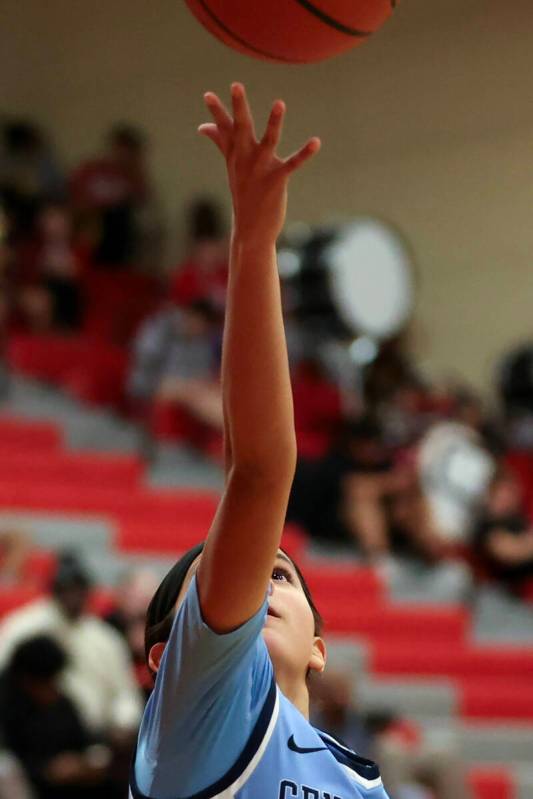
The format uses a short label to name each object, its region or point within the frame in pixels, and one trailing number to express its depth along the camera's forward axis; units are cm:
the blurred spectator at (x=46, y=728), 973
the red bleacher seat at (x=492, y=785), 1298
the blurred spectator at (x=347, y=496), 1588
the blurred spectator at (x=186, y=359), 1676
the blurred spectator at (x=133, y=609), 1145
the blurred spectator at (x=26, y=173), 2102
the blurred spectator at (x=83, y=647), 1099
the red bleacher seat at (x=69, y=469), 1568
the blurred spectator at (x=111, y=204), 2118
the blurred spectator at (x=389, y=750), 1103
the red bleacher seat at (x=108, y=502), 1510
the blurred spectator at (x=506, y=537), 1622
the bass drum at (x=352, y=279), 1815
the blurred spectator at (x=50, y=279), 1872
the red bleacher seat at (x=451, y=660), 1461
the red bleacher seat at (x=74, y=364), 1829
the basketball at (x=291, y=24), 412
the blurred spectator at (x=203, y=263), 1809
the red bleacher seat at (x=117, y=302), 2006
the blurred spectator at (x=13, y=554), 1328
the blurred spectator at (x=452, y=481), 1669
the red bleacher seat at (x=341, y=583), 1503
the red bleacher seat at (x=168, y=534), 1484
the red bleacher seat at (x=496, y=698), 1459
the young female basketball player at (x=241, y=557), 332
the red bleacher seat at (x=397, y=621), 1487
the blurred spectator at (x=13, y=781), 929
